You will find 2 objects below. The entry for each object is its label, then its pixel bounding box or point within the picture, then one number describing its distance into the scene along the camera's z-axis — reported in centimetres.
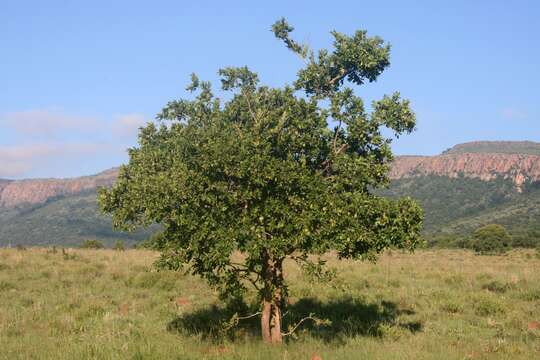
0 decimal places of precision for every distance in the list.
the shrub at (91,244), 5419
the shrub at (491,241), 5578
